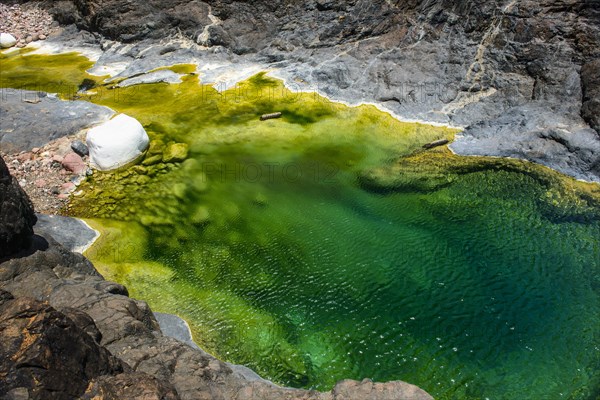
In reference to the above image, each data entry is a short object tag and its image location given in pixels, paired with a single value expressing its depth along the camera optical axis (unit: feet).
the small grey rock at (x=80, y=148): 61.26
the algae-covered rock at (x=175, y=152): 62.44
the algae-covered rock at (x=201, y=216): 53.01
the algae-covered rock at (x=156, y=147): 63.46
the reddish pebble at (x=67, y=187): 57.16
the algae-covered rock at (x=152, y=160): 61.67
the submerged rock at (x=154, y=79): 83.76
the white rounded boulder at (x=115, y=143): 60.03
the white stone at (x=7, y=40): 107.24
